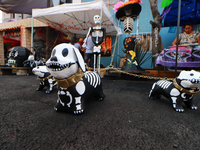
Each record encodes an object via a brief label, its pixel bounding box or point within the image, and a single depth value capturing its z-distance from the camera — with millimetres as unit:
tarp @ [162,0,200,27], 3896
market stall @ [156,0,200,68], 3104
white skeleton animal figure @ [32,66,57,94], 2344
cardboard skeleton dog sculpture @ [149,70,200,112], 1434
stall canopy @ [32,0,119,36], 3760
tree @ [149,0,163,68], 4450
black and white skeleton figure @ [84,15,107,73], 3624
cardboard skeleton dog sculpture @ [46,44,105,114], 1244
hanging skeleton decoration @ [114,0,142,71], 3797
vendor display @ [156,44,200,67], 3072
